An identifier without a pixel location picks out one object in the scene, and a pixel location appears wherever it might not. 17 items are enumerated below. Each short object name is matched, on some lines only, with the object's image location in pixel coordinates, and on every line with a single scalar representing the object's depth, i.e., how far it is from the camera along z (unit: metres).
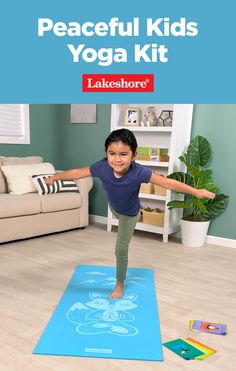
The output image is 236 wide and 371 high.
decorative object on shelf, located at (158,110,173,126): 3.83
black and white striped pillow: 3.73
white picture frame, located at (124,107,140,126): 3.88
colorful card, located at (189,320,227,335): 1.88
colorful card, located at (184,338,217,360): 1.66
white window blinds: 4.31
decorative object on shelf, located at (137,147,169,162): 3.75
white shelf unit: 3.55
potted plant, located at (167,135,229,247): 3.45
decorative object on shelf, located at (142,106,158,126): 3.82
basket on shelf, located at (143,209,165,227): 3.74
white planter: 3.50
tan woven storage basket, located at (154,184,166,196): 3.75
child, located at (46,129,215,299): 1.98
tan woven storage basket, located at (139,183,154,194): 3.87
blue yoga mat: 1.65
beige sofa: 3.34
